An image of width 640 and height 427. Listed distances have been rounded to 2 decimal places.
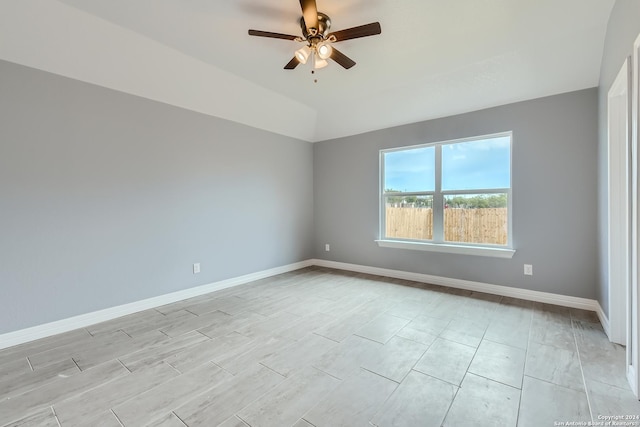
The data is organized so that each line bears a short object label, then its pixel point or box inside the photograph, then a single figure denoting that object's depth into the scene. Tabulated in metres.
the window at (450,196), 3.51
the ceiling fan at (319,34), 2.02
